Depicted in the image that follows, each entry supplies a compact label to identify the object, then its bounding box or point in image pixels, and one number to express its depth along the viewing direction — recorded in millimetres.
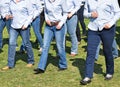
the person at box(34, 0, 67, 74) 9528
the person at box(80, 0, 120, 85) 8609
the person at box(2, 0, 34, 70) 9967
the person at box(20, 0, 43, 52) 10628
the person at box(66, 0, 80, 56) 11224
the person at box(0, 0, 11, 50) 11787
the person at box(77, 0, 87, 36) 14019
